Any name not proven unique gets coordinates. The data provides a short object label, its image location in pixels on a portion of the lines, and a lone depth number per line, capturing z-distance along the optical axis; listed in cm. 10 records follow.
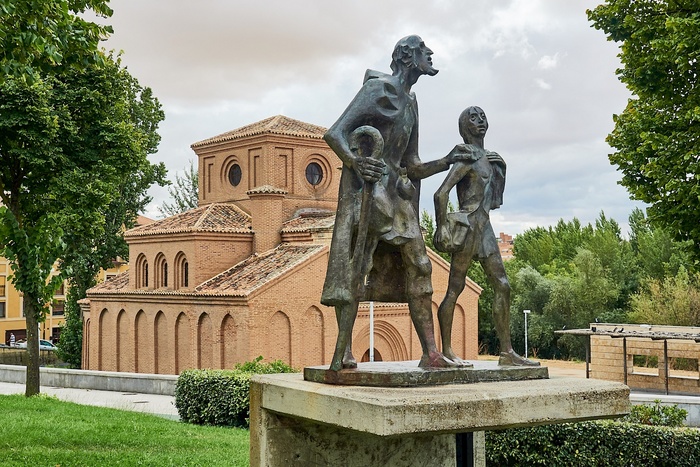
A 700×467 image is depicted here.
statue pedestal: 483
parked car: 5175
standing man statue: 574
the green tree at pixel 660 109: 1466
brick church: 2812
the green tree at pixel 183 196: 5053
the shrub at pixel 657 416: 1207
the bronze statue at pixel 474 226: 615
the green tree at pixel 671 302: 4234
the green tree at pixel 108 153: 2258
